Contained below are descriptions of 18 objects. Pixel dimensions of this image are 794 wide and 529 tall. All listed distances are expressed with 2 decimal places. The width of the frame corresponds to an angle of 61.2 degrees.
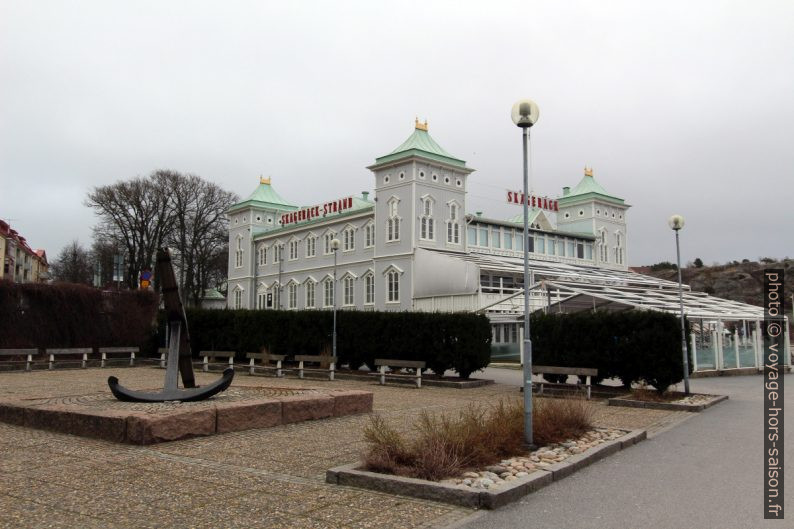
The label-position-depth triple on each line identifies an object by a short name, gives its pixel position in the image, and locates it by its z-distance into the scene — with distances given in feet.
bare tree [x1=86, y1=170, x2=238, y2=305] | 164.76
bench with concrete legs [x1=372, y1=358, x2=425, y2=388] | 62.90
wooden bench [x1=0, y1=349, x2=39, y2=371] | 83.87
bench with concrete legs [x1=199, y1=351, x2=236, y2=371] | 82.53
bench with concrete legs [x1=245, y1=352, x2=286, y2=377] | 77.61
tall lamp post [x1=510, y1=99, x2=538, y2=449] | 27.68
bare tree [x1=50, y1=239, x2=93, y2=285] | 202.87
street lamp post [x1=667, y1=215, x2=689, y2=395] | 53.67
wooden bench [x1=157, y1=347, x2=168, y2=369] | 93.09
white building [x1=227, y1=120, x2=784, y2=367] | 136.05
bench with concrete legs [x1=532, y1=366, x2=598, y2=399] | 53.62
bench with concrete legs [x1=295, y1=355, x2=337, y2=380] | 71.83
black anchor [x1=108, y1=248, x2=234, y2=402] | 35.73
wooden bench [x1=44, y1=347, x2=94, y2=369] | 86.42
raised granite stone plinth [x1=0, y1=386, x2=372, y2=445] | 28.58
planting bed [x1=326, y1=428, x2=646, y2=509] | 19.80
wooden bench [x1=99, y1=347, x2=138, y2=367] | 91.08
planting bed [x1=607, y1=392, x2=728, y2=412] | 45.39
